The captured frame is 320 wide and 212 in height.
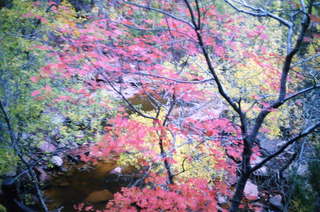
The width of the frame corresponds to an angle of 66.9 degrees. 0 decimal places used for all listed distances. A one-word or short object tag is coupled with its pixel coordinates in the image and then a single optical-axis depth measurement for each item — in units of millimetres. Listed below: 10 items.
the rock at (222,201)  8258
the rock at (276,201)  8281
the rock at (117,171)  9445
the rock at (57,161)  9097
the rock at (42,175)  8578
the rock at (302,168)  8584
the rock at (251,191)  8371
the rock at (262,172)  9602
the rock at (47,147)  8836
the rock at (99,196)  8195
